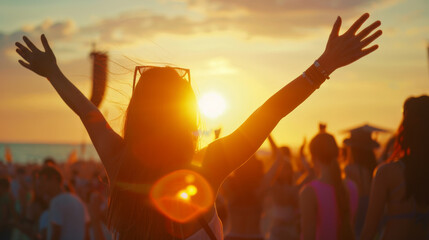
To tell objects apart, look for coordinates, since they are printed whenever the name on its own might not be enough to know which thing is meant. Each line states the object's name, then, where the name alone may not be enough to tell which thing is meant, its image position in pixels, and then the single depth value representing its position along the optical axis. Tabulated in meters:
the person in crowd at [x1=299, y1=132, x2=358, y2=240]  5.08
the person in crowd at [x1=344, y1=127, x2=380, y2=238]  7.79
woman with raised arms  2.39
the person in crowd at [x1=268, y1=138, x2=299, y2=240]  8.29
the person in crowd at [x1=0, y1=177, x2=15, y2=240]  10.34
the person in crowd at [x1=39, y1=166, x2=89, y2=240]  7.41
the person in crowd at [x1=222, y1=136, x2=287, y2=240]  7.36
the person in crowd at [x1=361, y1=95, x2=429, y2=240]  4.30
